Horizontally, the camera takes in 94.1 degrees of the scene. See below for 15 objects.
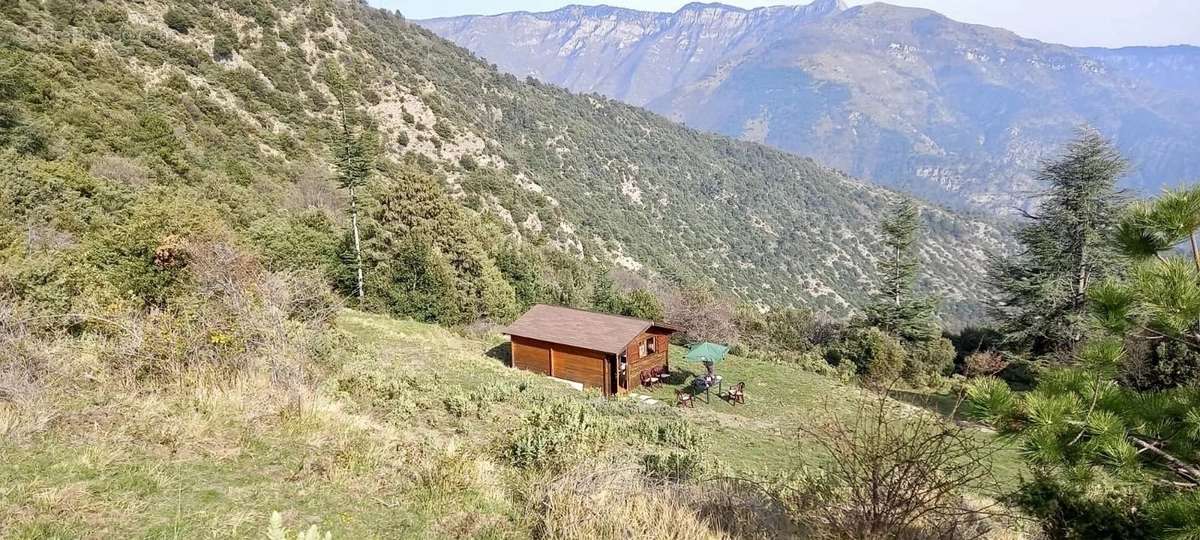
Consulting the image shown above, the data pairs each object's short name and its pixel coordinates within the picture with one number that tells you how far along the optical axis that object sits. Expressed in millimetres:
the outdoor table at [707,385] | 21422
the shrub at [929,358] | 31238
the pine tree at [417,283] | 27609
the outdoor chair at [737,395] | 21188
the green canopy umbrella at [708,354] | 22094
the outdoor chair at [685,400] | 20255
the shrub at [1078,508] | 4871
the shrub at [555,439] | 7004
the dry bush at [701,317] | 34969
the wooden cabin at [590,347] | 21516
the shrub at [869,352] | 30875
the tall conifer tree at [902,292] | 35844
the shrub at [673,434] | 12000
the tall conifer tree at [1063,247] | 25491
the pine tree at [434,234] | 27828
